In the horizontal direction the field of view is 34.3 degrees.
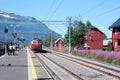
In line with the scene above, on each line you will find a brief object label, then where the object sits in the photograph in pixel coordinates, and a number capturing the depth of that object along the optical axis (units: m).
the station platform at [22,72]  10.77
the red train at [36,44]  40.91
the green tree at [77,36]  47.59
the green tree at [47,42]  92.06
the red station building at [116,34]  39.40
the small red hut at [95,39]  60.73
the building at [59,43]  85.24
